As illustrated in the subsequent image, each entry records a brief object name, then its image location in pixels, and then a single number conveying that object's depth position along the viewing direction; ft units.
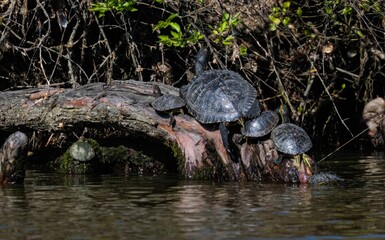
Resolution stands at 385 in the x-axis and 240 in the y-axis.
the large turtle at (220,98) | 59.06
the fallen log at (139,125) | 59.72
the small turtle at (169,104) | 60.18
